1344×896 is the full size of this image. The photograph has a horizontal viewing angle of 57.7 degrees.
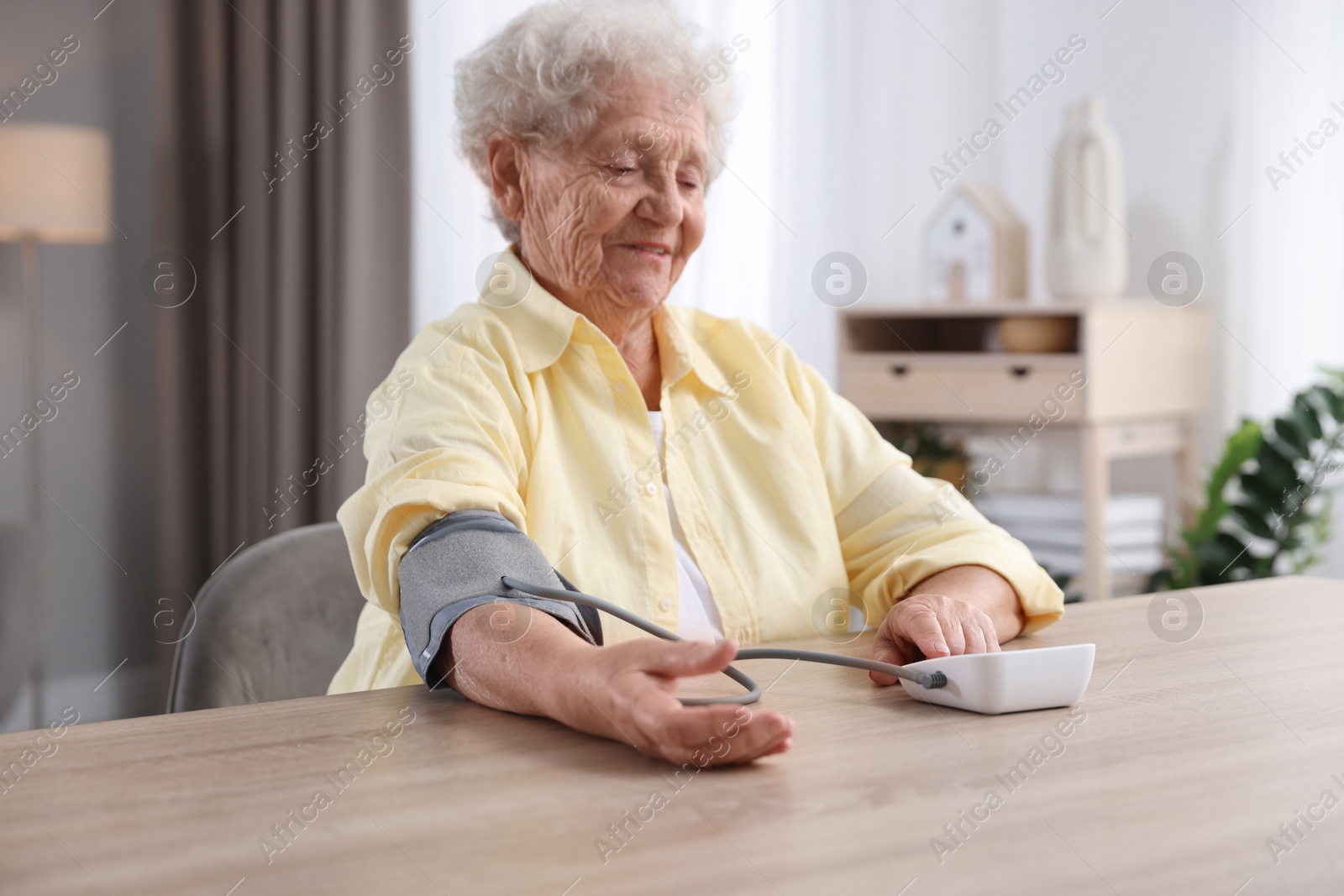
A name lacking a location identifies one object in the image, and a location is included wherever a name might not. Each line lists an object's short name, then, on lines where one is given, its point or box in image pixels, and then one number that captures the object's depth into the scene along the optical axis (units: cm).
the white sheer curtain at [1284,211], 262
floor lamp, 247
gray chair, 110
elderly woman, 92
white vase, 270
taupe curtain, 268
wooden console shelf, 257
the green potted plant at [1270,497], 238
